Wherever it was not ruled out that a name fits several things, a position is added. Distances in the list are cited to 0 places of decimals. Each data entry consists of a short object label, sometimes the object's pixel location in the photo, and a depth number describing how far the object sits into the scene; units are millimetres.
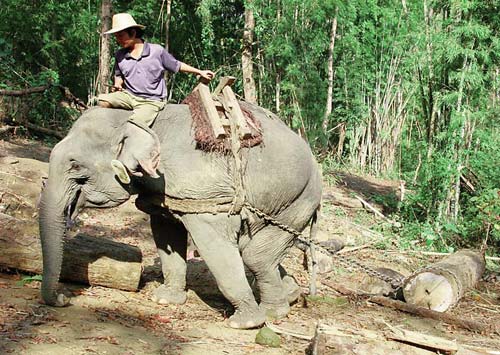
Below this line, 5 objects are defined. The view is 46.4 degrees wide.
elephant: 4438
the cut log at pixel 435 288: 5793
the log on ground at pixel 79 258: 5023
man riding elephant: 4805
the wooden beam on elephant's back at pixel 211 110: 4539
